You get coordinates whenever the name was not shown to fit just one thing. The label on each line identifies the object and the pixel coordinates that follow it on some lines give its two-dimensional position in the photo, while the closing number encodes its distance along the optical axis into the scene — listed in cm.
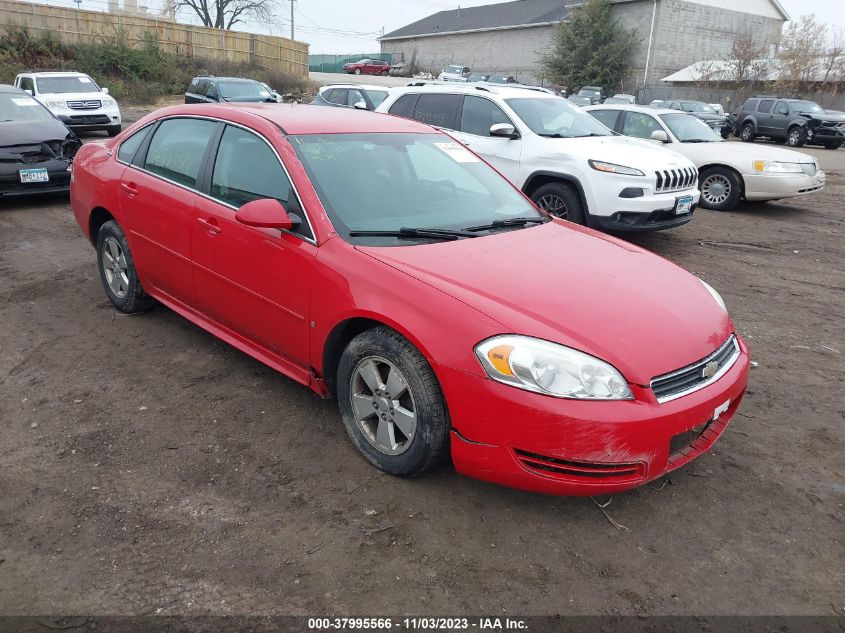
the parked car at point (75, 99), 1659
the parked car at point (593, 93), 3119
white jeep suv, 722
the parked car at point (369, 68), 5444
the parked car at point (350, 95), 1459
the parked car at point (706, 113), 2386
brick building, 4247
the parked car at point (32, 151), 842
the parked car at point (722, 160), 995
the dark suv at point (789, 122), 2275
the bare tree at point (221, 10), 5131
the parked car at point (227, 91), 1780
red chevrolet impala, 261
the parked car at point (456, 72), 3753
